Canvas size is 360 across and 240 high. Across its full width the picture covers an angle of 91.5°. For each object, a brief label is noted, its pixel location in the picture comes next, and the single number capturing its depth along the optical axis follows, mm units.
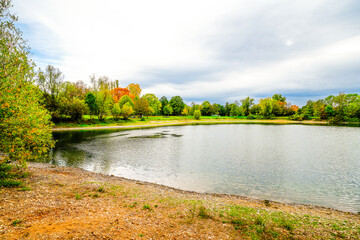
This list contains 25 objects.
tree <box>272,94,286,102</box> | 166500
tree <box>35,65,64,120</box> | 65000
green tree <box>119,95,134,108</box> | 103719
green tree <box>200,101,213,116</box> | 162250
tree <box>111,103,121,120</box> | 86294
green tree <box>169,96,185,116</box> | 150625
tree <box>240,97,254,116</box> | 160750
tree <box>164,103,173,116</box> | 139750
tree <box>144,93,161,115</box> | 134875
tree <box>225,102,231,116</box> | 175125
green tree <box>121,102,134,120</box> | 90488
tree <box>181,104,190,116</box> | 147250
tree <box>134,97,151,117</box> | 105312
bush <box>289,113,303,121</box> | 121662
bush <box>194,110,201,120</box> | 130163
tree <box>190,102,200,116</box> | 155000
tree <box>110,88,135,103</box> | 124106
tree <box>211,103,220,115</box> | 165850
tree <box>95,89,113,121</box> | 81625
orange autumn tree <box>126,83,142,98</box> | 139000
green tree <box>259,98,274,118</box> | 134200
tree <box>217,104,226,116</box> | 179925
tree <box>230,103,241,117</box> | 164325
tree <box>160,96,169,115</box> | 151950
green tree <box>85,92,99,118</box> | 81562
